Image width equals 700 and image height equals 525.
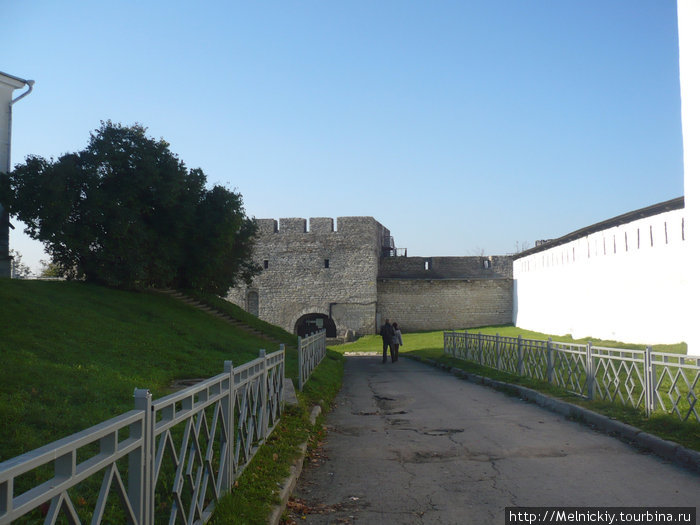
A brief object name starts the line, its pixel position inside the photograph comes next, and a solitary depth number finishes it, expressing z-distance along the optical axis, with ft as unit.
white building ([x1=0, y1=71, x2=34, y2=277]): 67.21
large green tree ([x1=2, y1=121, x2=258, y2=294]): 65.26
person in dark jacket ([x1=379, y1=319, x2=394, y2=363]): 70.59
